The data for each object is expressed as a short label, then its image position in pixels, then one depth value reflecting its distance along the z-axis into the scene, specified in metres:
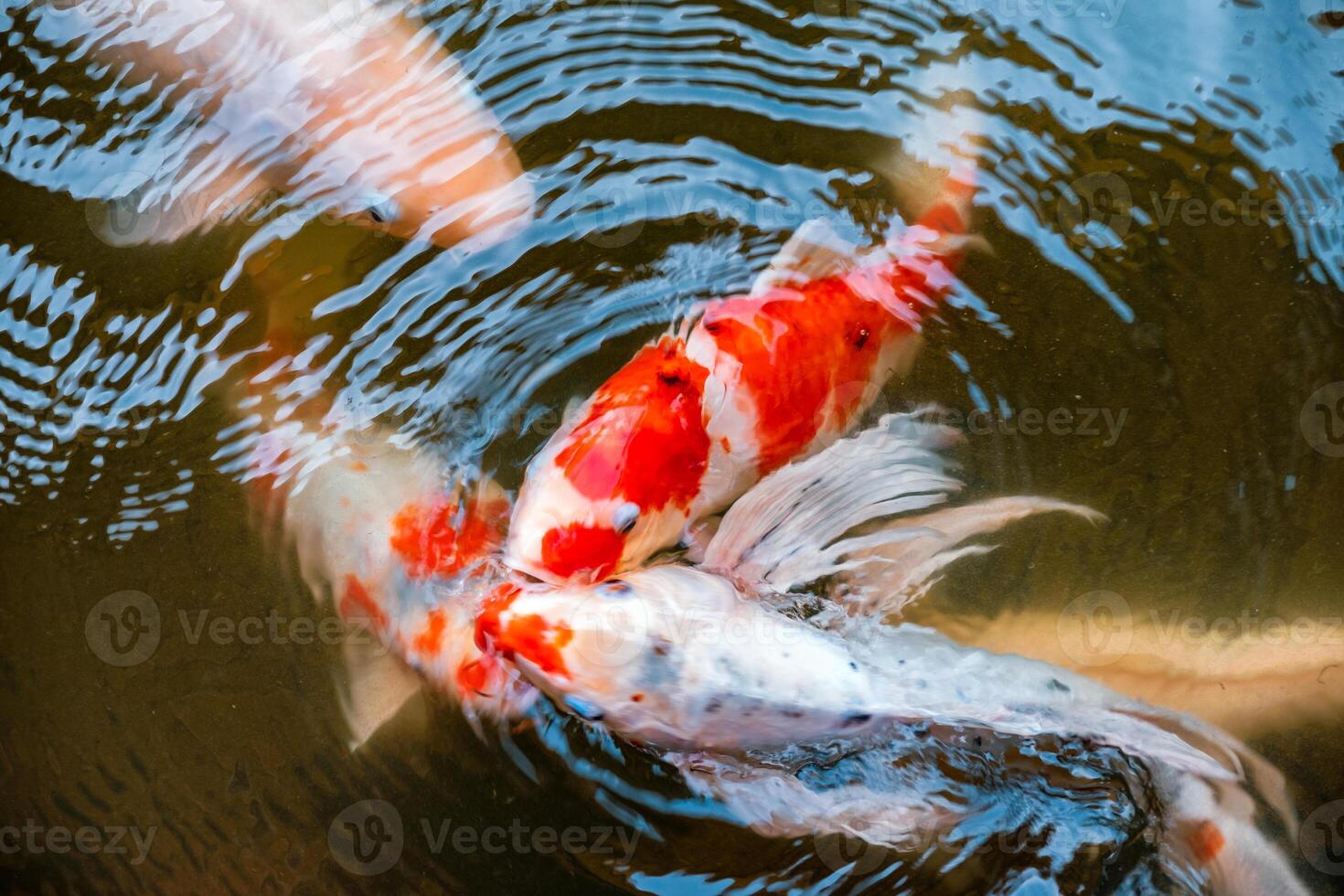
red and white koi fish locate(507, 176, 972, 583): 2.40
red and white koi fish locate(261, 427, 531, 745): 2.47
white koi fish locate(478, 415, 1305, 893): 2.19
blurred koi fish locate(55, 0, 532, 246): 2.92
